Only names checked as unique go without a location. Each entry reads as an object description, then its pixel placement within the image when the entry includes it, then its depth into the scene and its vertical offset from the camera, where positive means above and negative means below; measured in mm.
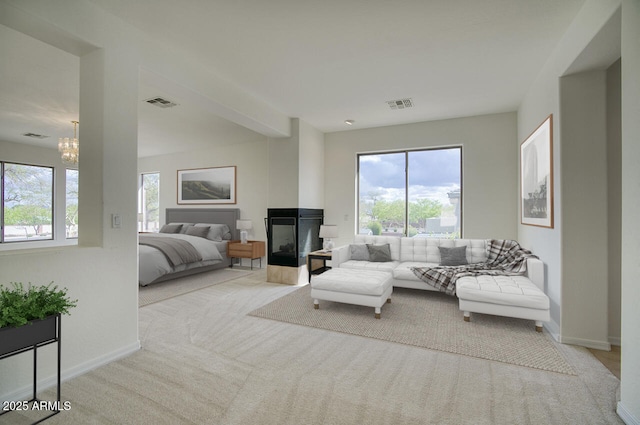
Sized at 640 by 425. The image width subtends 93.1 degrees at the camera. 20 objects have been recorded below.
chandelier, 4947 +1011
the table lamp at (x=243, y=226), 6695 -322
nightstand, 6488 -817
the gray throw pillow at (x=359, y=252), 5008 -660
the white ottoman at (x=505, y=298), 2949 -859
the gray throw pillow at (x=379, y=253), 4879 -650
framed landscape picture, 7352 +666
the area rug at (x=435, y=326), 2576 -1191
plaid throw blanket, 3787 -738
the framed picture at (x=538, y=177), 3111 +442
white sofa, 3000 -782
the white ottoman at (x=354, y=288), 3459 -889
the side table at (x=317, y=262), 5057 -921
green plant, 1599 -527
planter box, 1575 -682
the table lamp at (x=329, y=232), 5461 -360
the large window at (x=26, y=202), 6836 +196
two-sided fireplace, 5262 -423
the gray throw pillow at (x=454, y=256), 4477 -641
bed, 4941 -619
